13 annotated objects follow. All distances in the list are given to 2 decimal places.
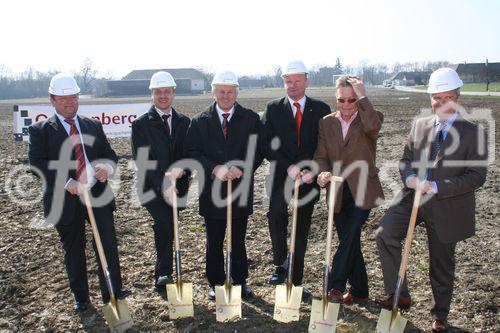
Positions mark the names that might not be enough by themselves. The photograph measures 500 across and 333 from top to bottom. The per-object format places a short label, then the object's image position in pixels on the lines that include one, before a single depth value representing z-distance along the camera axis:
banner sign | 14.12
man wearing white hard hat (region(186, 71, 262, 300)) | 5.08
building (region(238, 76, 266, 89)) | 120.44
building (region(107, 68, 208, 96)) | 87.75
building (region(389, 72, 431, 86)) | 106.75
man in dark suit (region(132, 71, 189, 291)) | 5.41
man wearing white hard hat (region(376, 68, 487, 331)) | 4.27
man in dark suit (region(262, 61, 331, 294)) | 5.24
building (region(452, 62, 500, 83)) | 78.19
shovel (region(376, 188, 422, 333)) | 4.37
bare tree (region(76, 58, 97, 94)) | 114.87
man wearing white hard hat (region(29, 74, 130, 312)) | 4.86
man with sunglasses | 4.79
